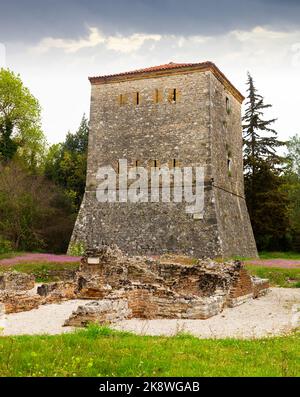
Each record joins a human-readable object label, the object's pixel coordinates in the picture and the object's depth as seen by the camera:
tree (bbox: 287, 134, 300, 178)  52.53
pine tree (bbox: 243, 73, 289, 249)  35.34
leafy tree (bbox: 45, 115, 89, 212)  39.47
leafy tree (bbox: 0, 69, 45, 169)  38.59
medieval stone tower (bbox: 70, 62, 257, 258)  25.30
